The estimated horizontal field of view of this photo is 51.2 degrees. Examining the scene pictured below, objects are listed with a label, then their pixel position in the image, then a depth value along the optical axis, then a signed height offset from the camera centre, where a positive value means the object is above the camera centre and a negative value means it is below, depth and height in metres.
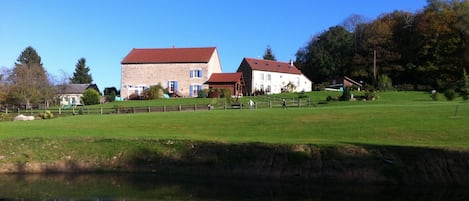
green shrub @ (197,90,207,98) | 69.04 +0.51
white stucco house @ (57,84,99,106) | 88.13 +1.37
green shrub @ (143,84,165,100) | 69.75 +0.71
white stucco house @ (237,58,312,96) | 82.81 +3.61
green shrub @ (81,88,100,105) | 67.25 +0.17
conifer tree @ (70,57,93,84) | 132.62 +6.66
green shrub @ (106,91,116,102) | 72.12 +0.16
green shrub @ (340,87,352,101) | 54.16 +0.14
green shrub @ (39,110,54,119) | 43.94 -1.50
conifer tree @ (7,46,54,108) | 68.38 +1.80
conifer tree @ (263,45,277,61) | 137.50 +11.94
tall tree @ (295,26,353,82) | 98.88 +8.37
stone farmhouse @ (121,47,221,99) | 76.38 +4.05
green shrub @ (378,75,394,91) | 73.88 +1.90
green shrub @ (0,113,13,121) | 44.53 -1.69
